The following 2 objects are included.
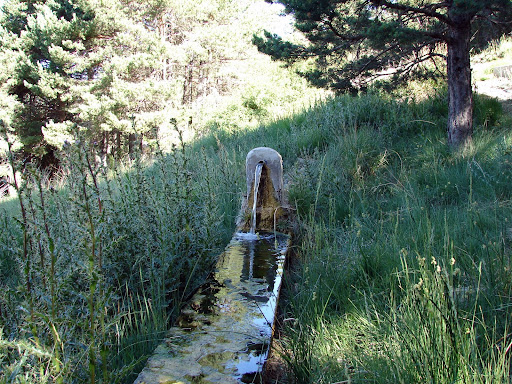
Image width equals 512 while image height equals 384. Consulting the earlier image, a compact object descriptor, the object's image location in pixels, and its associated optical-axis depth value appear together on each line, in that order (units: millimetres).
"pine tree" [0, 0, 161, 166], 18844
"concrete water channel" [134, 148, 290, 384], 1842
